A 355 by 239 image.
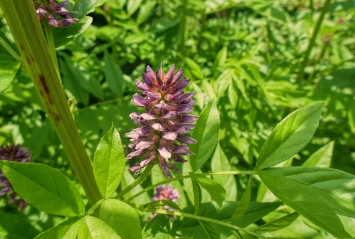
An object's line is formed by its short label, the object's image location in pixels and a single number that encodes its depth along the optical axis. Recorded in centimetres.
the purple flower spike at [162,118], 11
